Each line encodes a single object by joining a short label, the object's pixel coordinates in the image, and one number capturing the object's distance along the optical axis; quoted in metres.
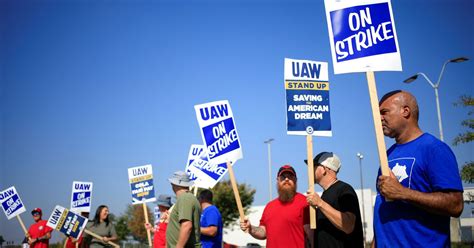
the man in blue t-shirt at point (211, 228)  7.85
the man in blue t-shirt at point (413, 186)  3.53
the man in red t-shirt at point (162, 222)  9.18
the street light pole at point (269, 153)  59.69
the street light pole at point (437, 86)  21.56
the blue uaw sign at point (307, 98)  6.00
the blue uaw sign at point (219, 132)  7.97
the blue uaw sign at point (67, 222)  11.91
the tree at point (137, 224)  75.81
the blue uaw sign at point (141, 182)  13.33
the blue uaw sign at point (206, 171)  10.63
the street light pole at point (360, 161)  54.38
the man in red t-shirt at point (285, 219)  6.27
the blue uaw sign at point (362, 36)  4.16
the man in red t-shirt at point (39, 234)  13.30
